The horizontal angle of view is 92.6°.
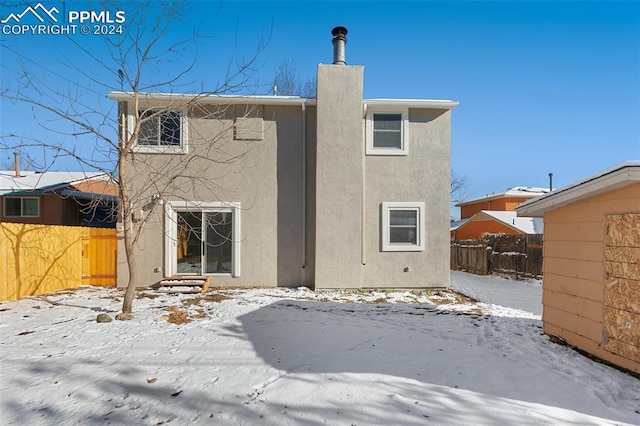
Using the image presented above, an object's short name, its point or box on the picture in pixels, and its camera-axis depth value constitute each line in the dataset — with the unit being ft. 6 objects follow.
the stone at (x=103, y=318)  18.56
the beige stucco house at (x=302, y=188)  29.25
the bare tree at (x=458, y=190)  106.83
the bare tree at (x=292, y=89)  61.05
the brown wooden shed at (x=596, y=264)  13.03
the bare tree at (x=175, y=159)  28.71
